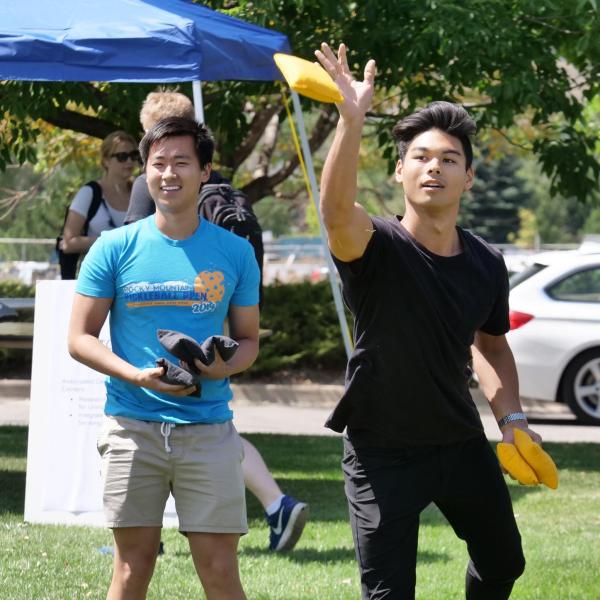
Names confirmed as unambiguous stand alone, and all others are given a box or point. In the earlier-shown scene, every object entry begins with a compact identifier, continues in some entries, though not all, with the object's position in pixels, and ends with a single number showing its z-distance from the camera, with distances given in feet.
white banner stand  43.86
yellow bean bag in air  21.42
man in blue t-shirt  25.89
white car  82.02
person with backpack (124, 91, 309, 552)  35.88
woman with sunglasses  49.57
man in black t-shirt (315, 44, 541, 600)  24.20
